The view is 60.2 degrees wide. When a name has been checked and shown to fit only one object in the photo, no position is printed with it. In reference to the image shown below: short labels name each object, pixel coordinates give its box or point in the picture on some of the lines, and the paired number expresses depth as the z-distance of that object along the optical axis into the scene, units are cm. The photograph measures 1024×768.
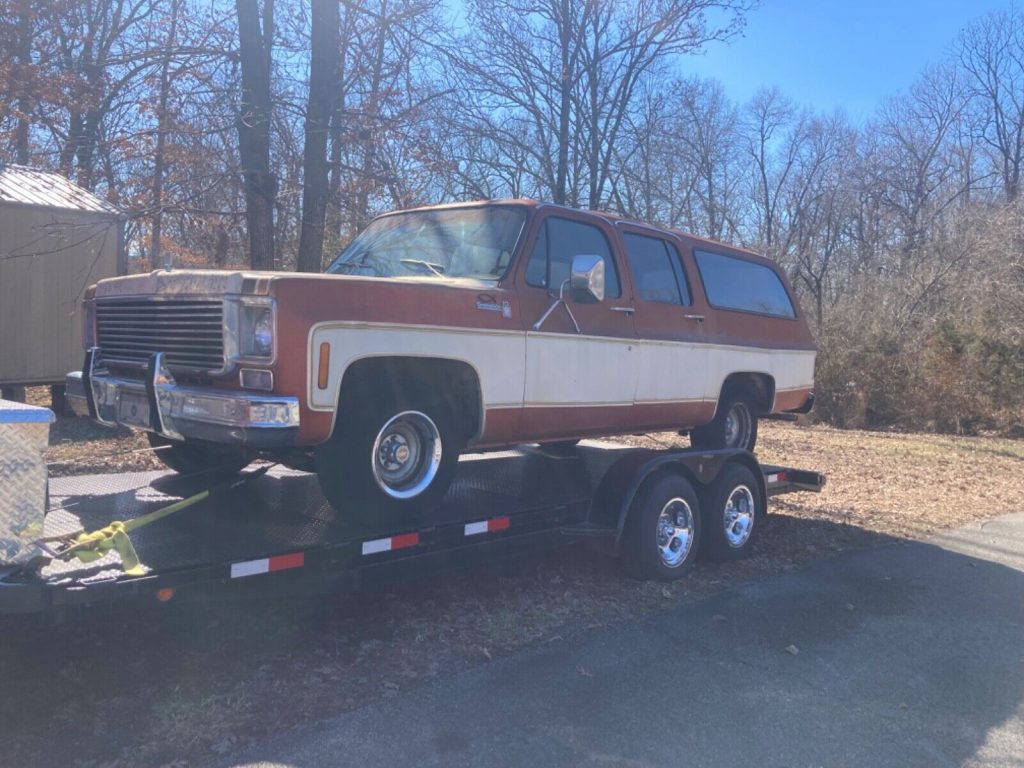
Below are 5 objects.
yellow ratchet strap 365
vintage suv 425
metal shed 1202
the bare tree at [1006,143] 3438
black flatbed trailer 363
